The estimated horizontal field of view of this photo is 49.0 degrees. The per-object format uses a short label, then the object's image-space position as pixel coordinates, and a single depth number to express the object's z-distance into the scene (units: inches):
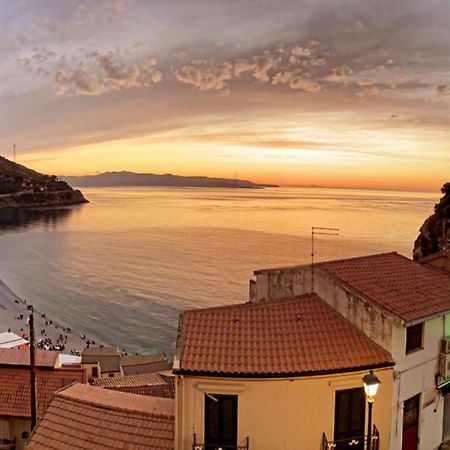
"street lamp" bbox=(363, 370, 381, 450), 405.1
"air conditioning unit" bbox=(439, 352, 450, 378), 555.0
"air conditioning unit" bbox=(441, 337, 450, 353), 554.6
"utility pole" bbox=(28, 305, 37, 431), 765.9
